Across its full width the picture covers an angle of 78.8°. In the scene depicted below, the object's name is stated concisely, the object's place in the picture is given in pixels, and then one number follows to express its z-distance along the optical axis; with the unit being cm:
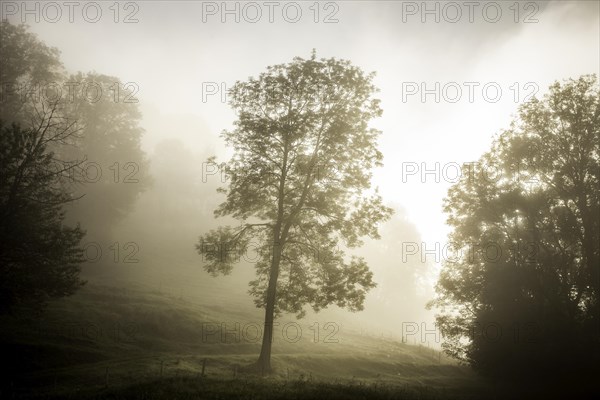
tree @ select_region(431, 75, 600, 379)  2142
